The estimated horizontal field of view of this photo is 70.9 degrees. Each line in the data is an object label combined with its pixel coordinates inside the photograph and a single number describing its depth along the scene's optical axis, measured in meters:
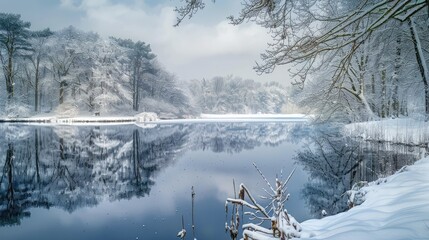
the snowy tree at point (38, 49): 46.59
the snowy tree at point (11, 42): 40.27
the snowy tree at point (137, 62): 52.12
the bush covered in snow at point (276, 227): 3.46
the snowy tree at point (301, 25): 4.40
